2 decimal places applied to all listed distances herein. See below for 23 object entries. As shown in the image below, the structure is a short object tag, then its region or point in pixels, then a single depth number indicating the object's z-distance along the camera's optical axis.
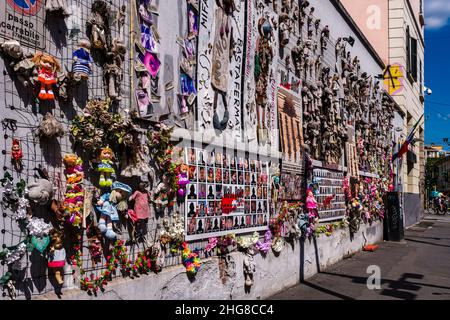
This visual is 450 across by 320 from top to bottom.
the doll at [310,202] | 9.23
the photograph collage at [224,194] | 5.57
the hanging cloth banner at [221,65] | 5.89
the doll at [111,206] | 4.12
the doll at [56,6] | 3.70
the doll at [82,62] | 3.87
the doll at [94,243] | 4.05
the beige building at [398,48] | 23.70
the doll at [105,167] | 4.06
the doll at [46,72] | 3.56
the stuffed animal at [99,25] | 4.12
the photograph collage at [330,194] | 10.23
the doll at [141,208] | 4.59
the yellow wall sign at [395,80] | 23.29
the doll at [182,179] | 5.19
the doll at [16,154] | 3.43
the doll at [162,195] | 4.93
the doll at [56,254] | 3.62
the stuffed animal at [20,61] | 3.36
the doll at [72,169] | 3.80
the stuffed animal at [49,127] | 3.58
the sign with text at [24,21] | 3.41
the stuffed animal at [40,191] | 3.44
